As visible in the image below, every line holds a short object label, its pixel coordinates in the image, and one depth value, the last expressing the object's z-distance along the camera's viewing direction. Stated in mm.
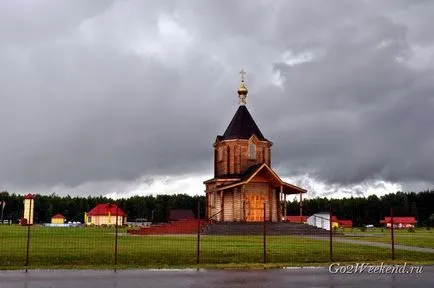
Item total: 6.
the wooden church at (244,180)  47094
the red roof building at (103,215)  92250
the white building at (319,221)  52491
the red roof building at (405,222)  105600
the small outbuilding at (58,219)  113312
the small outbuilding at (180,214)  90788
